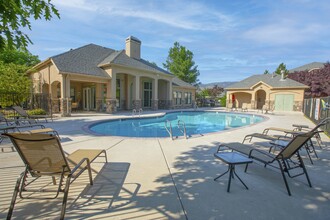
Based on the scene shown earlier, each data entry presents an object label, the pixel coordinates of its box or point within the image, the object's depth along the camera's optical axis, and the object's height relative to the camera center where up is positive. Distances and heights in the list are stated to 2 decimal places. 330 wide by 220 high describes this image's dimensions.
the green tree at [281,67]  43.74 +8.52
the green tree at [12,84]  14.82 +1.30
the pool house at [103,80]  15.88 +2.10
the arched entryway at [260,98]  29.14 +0.79
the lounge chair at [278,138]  5.02 -1.08
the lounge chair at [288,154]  3.34 -0.98
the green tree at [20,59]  23.64 +5.55
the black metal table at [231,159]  3.31 -1.07
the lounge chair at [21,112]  9.88 -0.64
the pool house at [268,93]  24.83 +1.53
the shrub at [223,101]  34.00 +0.28
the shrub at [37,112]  13.65 -0.88
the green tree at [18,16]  2.64 +1.28
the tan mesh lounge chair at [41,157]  2.49 -0.82
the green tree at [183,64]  39.81 +8.16
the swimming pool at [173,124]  11.06 -1.69
